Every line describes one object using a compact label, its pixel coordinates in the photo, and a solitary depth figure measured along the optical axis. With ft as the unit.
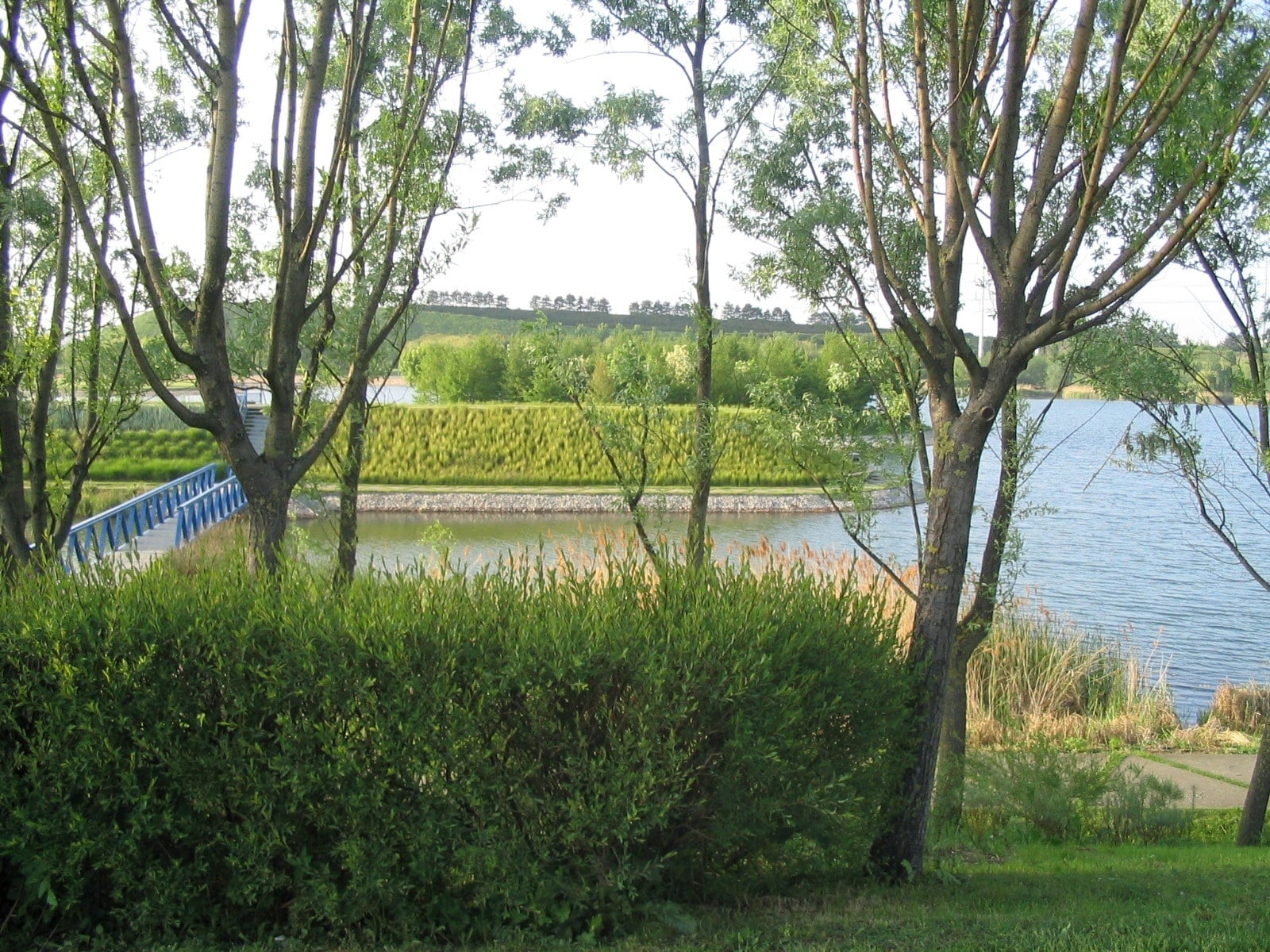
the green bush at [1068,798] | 22.13
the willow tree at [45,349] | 22.02
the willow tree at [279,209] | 17.24
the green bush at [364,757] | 12.51
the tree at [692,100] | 34.14
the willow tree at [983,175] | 15.43
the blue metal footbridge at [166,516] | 53.57
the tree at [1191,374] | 24.70
